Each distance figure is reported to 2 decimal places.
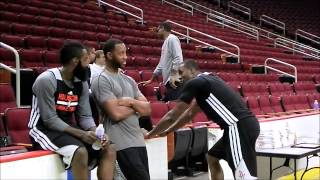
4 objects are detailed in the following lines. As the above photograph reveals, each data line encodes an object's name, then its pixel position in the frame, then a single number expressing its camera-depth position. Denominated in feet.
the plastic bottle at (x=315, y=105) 27.24
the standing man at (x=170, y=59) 18.02
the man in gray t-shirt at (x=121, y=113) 9.53
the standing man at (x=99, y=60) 15.19
